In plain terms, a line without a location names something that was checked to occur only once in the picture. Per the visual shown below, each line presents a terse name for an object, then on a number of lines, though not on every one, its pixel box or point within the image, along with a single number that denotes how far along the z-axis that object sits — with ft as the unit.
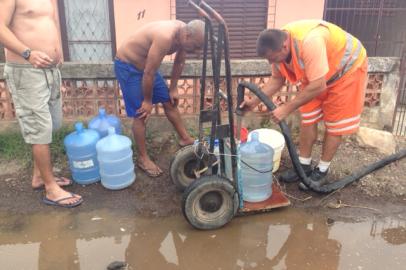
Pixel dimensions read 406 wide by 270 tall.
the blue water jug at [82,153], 12.45
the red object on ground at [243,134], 11.68
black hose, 10.11
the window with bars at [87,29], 23.16
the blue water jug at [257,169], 11.57
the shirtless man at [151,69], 10.87
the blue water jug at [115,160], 12.26
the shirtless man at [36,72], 10.02
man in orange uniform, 9.91
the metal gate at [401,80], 15.31
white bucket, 13.07
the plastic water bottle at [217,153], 10.58
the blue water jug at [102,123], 13.37
